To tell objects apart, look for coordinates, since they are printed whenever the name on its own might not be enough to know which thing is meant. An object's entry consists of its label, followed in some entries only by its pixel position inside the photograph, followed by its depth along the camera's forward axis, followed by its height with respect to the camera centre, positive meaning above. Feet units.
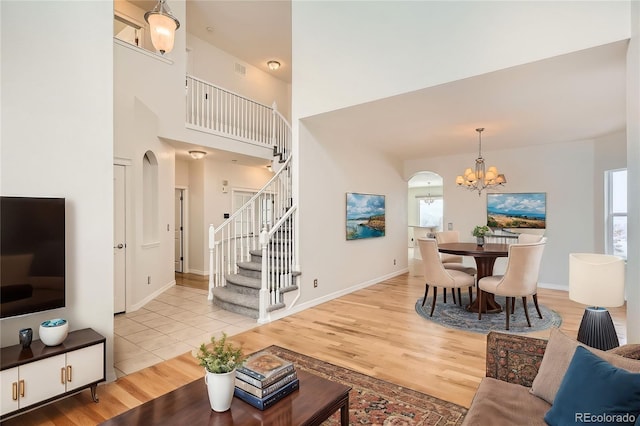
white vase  5.15 -2.78
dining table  14.35 -2.49
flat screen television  7.19 -0.95
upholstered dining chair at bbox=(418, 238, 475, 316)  14.23 -2.73
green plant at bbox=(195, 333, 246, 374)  5.19 -2.35
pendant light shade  8.23 +4.72
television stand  6.72 -3.47
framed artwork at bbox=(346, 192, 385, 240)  18.81 -0.25
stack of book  5.48 -2.92
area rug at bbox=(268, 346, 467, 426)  7.16 -4.53
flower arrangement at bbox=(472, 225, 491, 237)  16.30 -1.01
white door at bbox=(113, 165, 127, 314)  14.78 -1.31
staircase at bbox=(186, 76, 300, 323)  14.52 -0.52
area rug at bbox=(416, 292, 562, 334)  12.82 -4.54
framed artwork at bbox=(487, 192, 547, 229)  20.13 +0.06
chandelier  15.88 +1.73
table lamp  6.72 -1.68
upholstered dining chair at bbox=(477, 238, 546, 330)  12.41 -2.41
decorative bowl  7.49 -2.73
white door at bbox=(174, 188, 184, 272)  24.72 -1.25
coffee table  5.04 -3.20
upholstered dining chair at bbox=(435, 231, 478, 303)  17.58 -2.51
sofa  4.21 -2.64
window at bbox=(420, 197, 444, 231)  44.39 +0.04
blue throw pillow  4.06 -2.41
